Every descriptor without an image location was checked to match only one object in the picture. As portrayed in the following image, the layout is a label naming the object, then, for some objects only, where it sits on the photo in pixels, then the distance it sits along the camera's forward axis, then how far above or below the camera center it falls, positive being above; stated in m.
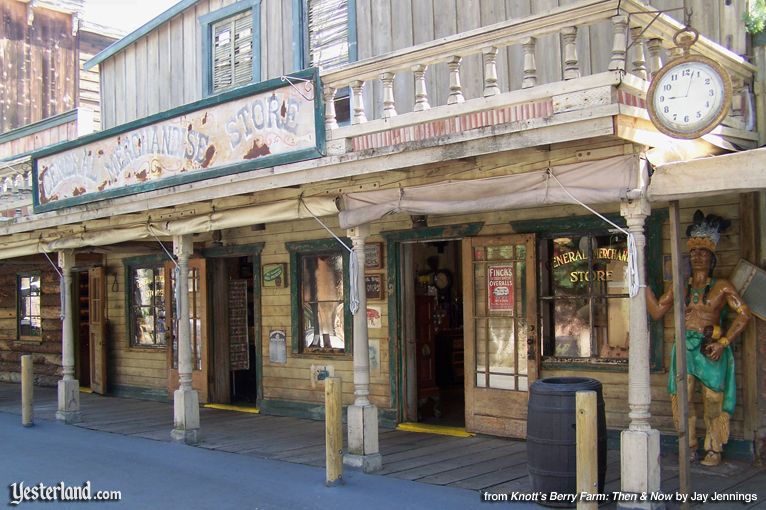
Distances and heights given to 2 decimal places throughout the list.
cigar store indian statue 7.16 -0.65
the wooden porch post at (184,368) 9.76 -1.11
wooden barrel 6.31 -1.33
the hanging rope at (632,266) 6.05 +0.01
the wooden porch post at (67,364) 11.70 -1.24
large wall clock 5.72 +1.20
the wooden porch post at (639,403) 5.95 -1.01
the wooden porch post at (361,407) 7.84 -1.30
